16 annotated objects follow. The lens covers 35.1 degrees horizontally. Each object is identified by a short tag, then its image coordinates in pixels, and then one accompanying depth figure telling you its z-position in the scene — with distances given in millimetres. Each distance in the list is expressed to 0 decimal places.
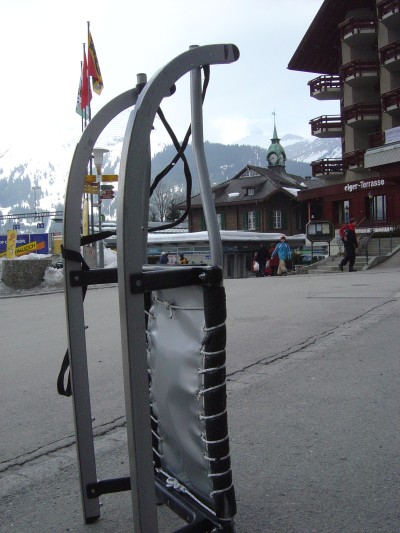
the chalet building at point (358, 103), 39156
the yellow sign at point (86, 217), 18844
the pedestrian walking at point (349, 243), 23500
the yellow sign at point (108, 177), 17344
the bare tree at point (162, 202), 91738
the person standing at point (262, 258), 28094
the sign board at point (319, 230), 30250
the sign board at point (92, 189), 16750
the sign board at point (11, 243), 25672
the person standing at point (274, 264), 25031
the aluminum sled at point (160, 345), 1954
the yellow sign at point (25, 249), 26958
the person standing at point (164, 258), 20697
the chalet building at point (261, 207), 62812
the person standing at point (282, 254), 24016
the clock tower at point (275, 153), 106312
